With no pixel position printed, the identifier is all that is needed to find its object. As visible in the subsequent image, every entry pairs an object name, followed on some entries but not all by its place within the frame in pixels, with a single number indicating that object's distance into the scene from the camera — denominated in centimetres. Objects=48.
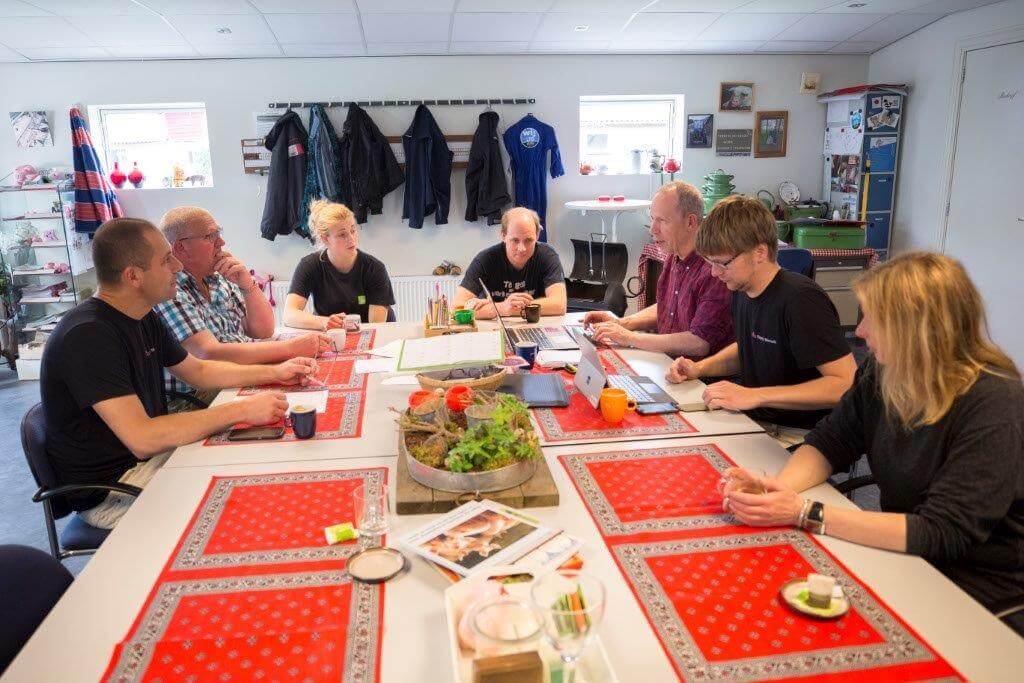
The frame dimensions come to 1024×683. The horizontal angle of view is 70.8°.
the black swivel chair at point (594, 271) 530
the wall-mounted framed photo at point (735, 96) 618
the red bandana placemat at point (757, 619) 108
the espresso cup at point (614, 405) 206
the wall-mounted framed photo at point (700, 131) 620
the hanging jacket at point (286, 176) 570
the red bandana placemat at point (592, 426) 198
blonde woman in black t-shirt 372
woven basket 216
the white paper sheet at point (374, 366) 269
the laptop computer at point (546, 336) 295
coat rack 580
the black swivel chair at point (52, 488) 204
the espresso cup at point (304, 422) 197
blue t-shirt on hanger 590
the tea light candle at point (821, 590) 119
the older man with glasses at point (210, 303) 275
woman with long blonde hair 138
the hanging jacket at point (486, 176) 584
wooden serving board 157
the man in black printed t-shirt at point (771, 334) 212
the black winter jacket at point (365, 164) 573
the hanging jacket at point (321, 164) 573
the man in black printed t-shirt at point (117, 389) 195
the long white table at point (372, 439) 190
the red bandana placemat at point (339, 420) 203
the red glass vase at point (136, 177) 583
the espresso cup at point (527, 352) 269
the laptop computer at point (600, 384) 215
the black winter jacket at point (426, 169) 578
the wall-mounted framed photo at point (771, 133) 627
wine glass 97
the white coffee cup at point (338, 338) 296
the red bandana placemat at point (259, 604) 111
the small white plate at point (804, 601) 118
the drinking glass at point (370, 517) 147
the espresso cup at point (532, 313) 341
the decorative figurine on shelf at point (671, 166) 613
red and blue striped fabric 548
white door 495
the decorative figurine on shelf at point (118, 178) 579
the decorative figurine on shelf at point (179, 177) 597
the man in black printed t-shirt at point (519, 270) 370
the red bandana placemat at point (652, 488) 151
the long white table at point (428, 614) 110
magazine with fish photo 134
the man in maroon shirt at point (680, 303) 283
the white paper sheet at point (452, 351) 203
